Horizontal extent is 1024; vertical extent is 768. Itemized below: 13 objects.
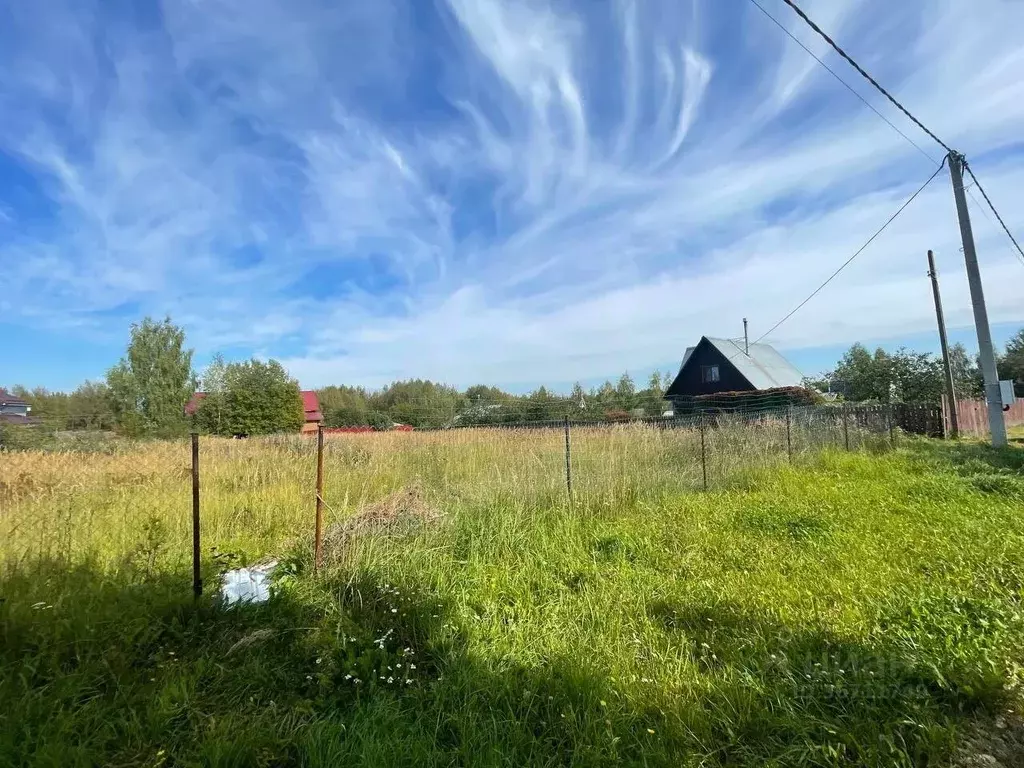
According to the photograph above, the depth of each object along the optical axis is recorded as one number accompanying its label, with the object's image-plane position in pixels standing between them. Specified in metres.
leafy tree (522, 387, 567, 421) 23.69
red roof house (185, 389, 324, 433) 37.97
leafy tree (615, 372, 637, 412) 30.25
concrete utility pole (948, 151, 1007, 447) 10.99
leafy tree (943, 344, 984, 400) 36.66
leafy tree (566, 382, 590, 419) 25.02
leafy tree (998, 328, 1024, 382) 48.34
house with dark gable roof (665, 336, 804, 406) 26.97
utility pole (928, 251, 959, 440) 15.59
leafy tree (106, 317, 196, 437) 29.22
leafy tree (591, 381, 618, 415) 29.98
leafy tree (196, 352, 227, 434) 28.84
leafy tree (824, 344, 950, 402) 26.41
